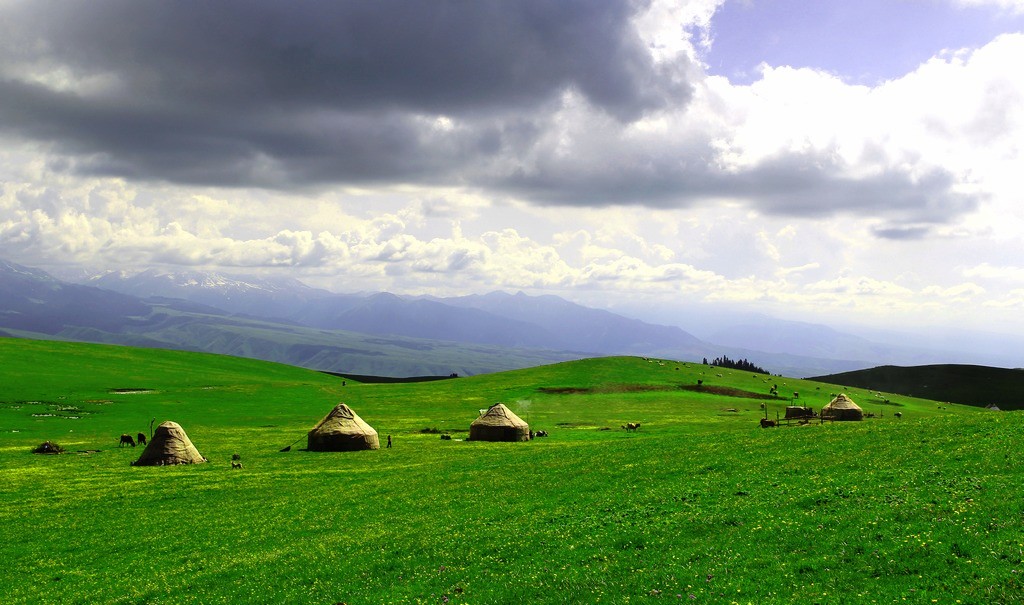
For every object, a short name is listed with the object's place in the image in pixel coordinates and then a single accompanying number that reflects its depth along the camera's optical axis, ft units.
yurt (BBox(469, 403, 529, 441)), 221.05
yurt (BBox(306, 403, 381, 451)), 194.59
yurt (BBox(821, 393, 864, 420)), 268.21
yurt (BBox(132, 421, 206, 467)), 162.71
